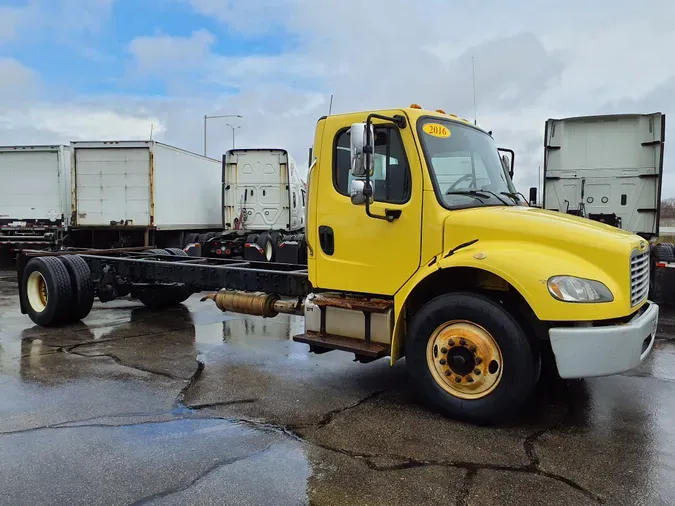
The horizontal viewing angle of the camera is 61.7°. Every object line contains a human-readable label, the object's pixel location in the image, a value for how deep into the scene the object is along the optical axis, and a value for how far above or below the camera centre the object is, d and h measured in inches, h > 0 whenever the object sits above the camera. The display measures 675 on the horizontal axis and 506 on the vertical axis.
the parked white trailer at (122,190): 617.9 +29.7
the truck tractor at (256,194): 657.6 +29.1
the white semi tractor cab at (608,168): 434.9 +44.2
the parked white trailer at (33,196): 626.2 +21.1
